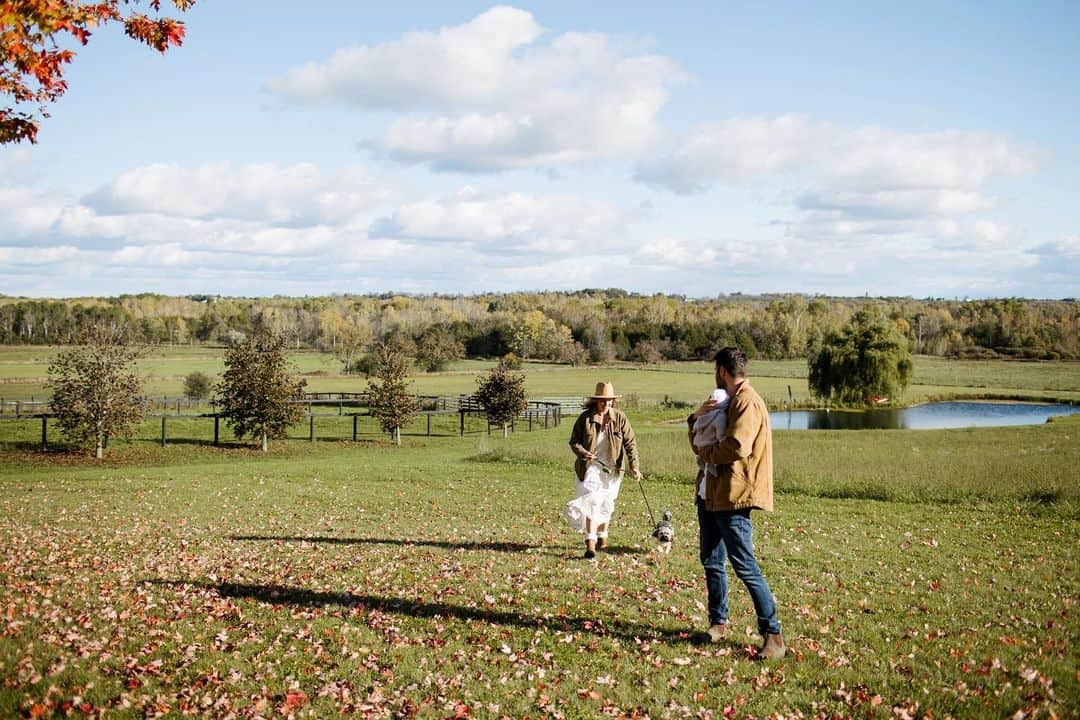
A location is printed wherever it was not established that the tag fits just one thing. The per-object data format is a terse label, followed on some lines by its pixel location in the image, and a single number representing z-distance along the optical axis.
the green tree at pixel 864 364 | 71.25
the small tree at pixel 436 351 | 111.12
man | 7.07
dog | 11.03
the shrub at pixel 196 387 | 68.69
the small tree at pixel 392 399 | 43.50
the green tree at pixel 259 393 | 38.88
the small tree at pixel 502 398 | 47.53
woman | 10.99
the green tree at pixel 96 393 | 34.59
